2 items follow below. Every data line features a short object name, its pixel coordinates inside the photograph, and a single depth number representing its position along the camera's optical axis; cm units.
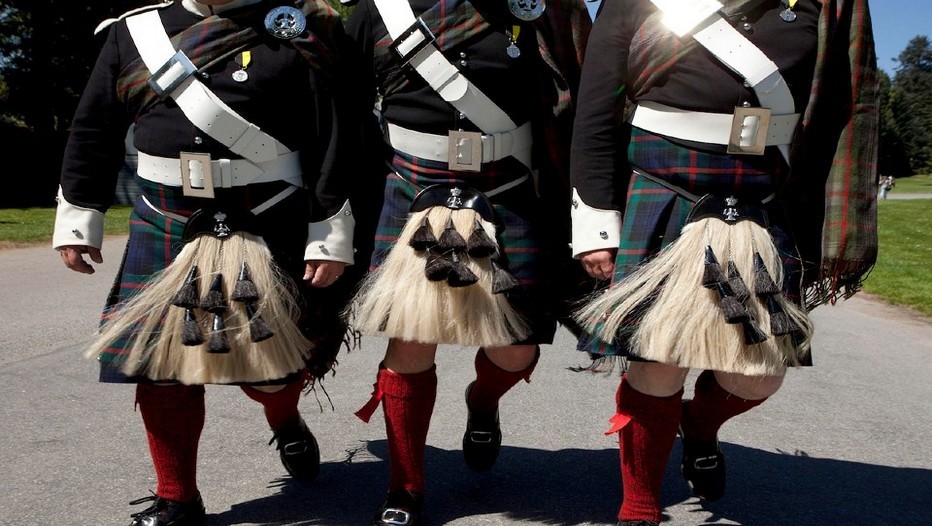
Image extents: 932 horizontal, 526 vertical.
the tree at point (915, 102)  6819
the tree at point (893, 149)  6756
